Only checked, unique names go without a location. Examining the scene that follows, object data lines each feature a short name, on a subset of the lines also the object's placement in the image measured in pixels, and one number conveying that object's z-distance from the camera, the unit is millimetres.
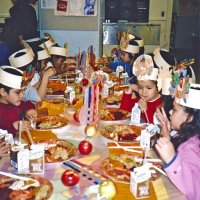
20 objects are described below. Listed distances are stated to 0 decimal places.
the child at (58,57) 3209
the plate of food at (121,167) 1433
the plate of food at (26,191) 1253
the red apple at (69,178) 1354
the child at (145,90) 2181
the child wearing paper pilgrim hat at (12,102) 1955
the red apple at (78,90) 2693
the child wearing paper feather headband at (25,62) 2523
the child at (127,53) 3455
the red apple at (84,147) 1653
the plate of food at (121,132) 1829
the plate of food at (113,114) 2144
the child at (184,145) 1379
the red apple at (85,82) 2957
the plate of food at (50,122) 1962
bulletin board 5027
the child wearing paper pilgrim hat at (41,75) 2580
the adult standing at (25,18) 4418
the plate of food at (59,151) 1578
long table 1309
